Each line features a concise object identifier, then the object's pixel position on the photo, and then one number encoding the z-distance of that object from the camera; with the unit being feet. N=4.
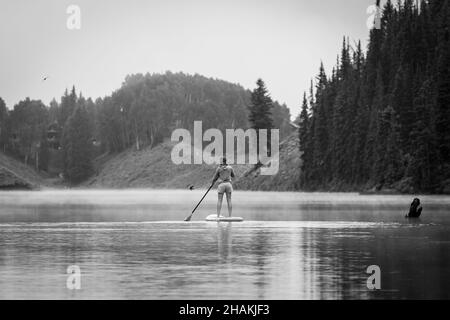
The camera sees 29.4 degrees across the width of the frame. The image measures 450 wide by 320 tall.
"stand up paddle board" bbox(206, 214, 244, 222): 111.08
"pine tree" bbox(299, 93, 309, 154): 474.57
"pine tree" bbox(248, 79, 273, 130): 549.95
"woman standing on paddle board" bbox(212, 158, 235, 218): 110.22
